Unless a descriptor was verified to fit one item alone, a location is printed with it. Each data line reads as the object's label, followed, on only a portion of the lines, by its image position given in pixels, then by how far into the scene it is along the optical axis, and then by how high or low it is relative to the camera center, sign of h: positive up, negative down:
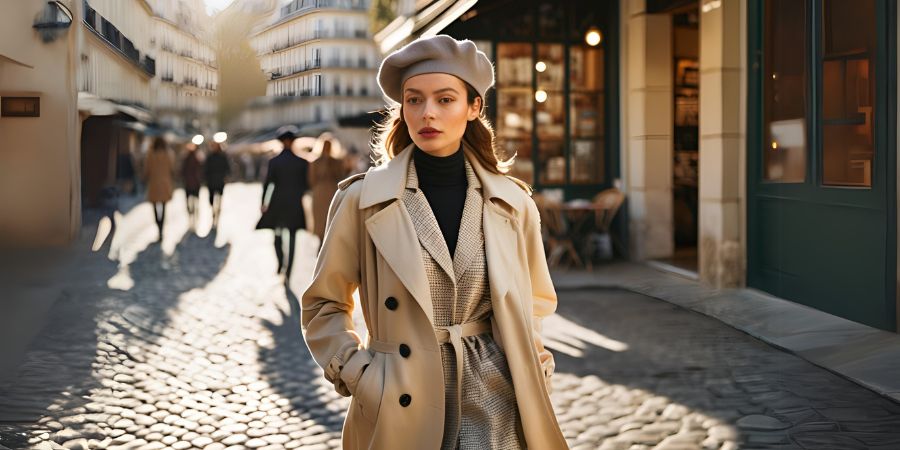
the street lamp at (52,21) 4.66 +0.81
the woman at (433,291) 2.52 -0.26
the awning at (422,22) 8.91 +1.59
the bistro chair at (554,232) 11.70 -0.50
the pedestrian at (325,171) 11.91 +0.25
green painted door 7.10 +0.27
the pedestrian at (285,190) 10.45 +0.02
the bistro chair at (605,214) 11.97 -0.29
